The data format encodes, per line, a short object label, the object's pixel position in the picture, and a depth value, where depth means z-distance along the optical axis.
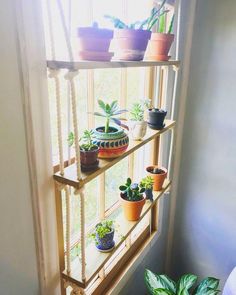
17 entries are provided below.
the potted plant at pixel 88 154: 0.80
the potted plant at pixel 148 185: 1.26
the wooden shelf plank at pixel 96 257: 0.87
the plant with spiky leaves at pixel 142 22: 0.89
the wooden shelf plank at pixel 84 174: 0.74
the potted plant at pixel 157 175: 1.36
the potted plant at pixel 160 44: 1.08
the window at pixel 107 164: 0.82
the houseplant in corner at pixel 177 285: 1.33
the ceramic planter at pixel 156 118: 1.21
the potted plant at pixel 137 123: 1.07
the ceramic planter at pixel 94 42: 0.72
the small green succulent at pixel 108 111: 0.89
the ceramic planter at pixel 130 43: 0.90
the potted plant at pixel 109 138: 0.88
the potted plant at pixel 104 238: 1.00
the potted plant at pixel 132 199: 1.16
